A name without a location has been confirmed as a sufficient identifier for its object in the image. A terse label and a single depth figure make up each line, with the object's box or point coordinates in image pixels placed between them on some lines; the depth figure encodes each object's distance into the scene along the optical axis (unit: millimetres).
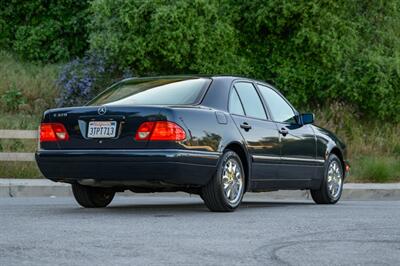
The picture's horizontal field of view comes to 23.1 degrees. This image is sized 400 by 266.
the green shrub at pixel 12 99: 23078
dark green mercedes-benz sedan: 9164
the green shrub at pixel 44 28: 27266
